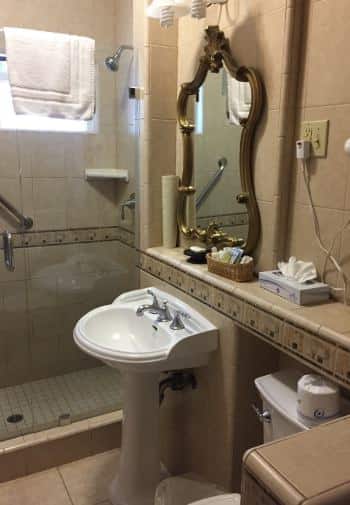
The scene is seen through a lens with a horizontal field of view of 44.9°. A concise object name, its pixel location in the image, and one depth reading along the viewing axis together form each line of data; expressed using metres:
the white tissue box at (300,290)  1.26
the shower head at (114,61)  2.28
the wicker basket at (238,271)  1.50
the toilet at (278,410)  1.13
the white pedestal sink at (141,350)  1.51
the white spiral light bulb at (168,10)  1.62
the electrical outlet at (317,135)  1.27
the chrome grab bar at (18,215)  2.36
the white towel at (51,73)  2.01
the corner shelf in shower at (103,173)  2.49
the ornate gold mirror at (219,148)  1.53
